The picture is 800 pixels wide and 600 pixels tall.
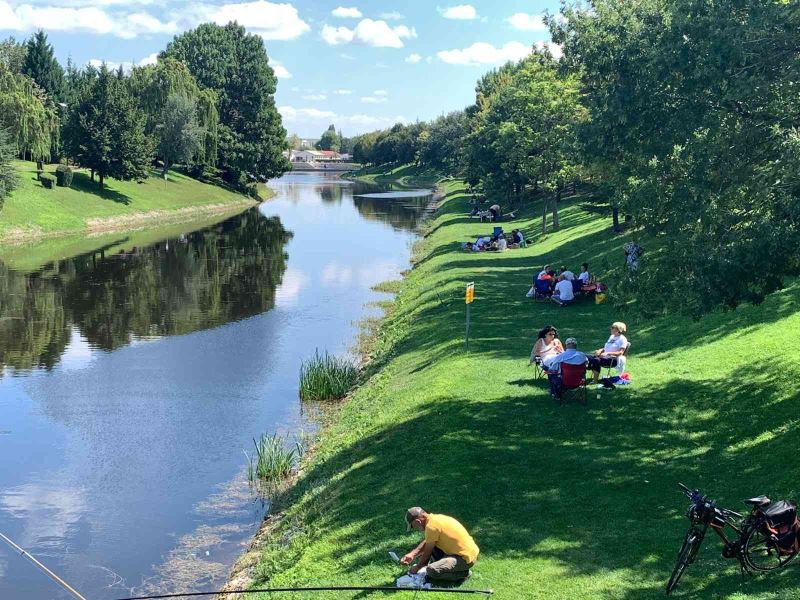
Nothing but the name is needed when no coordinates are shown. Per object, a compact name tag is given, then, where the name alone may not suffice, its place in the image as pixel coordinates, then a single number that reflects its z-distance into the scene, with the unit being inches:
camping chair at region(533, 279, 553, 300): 1101.7
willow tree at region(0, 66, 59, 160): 2583.7
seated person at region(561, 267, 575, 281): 1061.5
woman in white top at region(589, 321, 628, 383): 677.9
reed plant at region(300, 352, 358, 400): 935.0
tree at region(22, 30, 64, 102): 4141.2
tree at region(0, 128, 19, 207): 2162.9
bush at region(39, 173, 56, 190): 2778.1
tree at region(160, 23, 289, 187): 4224.9
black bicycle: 359.6
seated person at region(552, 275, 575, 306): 1051.3
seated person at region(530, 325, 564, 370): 714.2
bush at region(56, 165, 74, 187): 2866.6
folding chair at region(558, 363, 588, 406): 642.2
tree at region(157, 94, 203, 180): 3506.4
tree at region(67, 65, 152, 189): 2955.2
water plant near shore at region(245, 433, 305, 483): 699.4
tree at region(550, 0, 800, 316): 512.1
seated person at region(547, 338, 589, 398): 642.2
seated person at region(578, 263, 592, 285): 1083.9
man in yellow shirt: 406.3
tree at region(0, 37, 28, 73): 4238.2
